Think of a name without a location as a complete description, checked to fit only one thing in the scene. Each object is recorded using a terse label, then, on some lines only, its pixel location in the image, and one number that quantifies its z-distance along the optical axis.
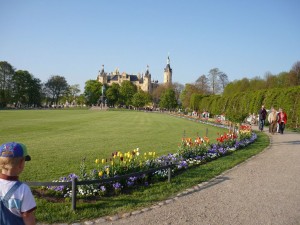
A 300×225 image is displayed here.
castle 151.38
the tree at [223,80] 75.25
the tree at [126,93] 112.12
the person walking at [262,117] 22.59
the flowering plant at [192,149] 10.71
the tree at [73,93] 127.03
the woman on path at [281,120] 21.09
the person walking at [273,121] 20.63
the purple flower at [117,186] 6.76
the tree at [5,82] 73.19
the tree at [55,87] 107.51
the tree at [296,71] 52.59
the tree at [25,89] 79.25
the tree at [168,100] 98.25
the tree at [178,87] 122.66
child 2.81
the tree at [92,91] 110.00
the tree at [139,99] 107.00
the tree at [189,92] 76.56
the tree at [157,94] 123.93
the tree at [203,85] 76.25
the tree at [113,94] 109.31
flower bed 6.58
